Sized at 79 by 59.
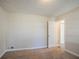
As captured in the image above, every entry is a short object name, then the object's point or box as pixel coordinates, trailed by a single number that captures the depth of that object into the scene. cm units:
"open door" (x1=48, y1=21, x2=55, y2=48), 423
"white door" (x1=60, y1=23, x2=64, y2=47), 467
